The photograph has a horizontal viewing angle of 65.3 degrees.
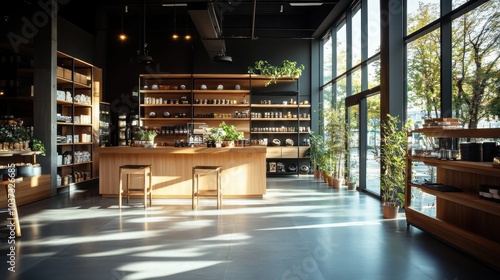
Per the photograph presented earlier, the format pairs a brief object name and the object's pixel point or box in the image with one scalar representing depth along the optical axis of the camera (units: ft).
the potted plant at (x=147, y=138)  25.51
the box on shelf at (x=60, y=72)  27.78
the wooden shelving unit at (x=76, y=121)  28.91
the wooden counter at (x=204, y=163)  25.03
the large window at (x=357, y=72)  25.89
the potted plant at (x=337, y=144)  30.66
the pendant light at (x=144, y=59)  30.15
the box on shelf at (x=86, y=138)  32.03
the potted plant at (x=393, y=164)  19.08
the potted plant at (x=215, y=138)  25.02
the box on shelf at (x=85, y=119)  31.68
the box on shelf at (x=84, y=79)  31.86
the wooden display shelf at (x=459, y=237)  11.83
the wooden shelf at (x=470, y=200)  11.59
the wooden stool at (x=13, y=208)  15.14
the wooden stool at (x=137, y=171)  21.77
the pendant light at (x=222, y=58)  29.76
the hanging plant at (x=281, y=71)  37.97
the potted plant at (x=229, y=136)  25.14
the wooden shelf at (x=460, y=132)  11.82
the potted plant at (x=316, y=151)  34.86
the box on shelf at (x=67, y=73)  28.78
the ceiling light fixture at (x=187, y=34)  37.85
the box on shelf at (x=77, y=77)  30.89
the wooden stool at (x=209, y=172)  21.76
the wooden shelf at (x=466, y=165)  11.68
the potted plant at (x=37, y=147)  23.70
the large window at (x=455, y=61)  14.79
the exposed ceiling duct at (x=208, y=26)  24.45
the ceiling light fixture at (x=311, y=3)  27.26
